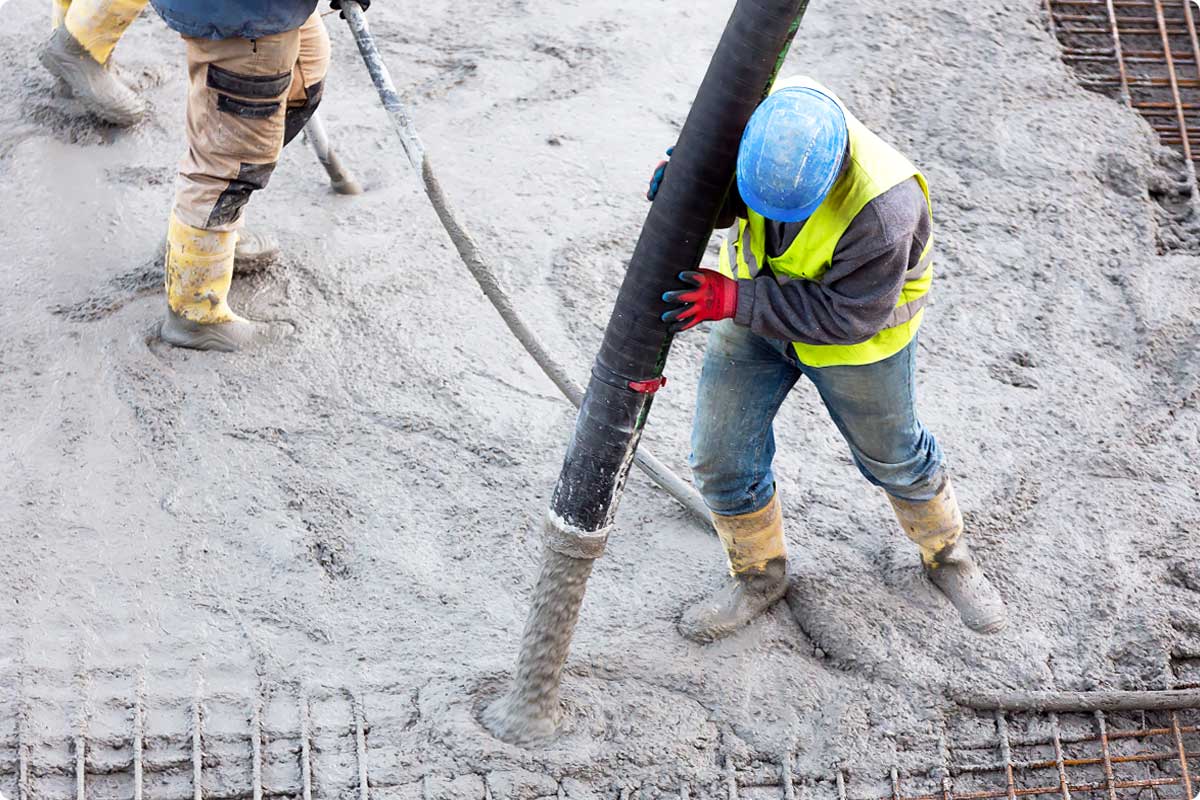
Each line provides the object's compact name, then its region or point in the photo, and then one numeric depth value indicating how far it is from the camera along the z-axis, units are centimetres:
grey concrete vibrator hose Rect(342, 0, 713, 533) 694
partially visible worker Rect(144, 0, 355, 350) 692
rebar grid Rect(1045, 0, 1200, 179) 1059
